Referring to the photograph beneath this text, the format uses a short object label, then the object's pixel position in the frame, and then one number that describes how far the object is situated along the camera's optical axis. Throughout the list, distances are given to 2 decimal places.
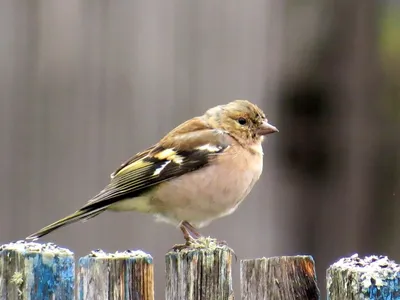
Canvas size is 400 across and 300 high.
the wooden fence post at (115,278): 5.87
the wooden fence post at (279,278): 5.83
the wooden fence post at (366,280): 5.33
